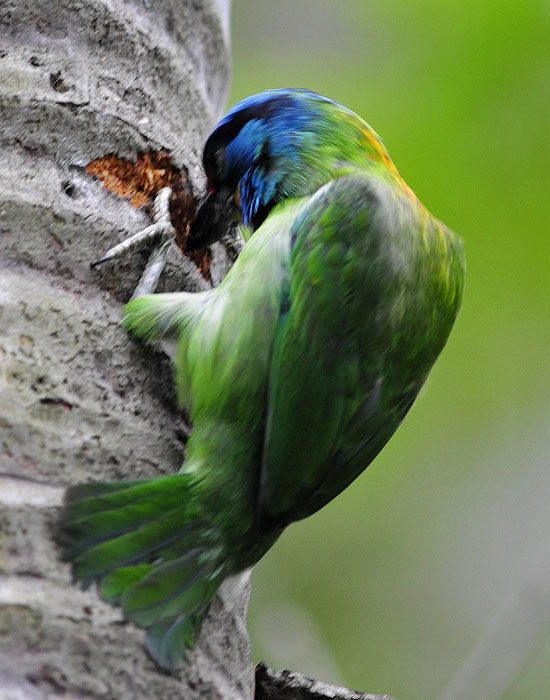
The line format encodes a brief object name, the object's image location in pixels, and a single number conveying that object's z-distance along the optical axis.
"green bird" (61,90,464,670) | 2.52
